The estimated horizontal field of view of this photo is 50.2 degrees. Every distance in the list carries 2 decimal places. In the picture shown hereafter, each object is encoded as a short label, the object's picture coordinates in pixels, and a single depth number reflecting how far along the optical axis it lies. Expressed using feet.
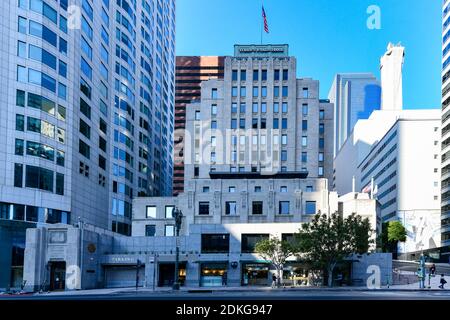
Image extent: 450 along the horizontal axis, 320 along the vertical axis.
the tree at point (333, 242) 153.99
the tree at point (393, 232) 280.25
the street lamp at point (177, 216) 119.48
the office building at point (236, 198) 175.01
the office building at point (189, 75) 446.19
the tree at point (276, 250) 162.77
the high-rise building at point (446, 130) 277.27
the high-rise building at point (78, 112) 163.63
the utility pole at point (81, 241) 161.48
